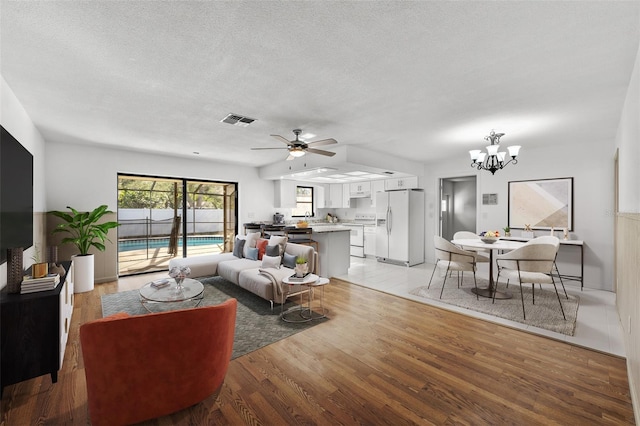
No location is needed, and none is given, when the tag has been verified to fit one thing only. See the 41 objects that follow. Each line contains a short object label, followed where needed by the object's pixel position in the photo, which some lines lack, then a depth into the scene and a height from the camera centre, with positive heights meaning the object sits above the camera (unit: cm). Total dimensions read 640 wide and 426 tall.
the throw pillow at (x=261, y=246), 507 -61
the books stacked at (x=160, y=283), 354 -90
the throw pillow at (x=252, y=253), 507 -74
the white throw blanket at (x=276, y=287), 371 -98
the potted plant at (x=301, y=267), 340 -66
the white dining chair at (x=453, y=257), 419 -68
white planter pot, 455 -98
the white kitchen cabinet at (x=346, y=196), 834 +48
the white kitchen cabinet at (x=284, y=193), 755 +51
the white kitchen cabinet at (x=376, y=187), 756 +68
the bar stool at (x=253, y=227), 668 -35
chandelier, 386 +82
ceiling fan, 384 +91
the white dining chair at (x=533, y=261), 350 -62
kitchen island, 541 -75
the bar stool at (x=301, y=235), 541 -45
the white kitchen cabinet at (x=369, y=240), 734 -74
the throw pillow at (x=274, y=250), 457 -61
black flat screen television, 222 +16
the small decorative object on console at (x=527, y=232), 527 -37
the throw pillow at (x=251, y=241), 526 -54
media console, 206 -93
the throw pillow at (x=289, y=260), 441 -76
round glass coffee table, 314 -94
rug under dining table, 327 -125
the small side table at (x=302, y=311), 339 -129
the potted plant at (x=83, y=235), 458 -39
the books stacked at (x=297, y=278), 342 -81
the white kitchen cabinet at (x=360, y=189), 782 +64
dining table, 398 -49
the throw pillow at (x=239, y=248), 539 -69
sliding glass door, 585 -17
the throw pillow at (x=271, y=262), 439 -77
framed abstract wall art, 501 +15
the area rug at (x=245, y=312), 293 -129
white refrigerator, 654 -34
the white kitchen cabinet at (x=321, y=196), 871 +50
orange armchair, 161 -89
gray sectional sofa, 375 -89
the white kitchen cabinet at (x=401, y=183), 696 +73
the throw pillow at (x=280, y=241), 472 -49
